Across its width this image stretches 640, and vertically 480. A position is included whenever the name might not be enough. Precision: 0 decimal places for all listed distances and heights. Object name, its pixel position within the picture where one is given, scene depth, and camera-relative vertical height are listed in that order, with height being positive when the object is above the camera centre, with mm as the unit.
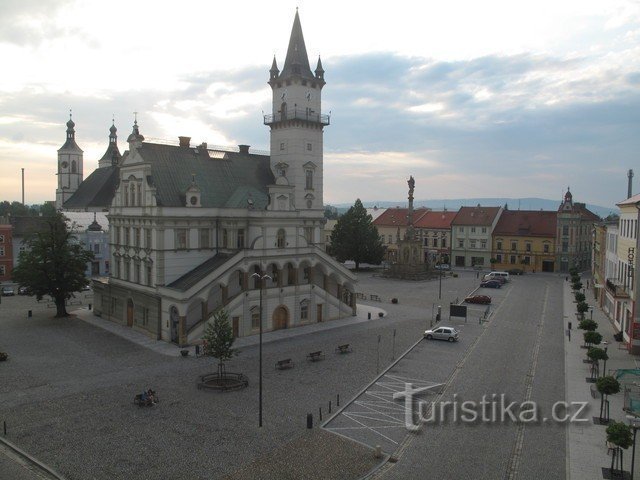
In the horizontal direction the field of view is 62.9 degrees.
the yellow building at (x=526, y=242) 92938 -3289
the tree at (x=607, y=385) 25130 -7697
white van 81500 -8181
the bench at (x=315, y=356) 36369 -9450
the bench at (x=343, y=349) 38344 -9415
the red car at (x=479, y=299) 60781 -8879
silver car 42469 -9089
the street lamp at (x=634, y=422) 24847 -9427
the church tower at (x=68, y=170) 95875 +8314
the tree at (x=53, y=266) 48781 -4800
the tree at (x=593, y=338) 35594 -7658
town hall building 43469 -1628
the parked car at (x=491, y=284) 74750 -8659
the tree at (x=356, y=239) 90875 -3134
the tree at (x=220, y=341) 30719 -7235
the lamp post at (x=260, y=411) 25156 -9291
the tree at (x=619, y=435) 19625 -7909
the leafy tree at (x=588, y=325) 38750 -7412
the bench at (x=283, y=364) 34281 -9515
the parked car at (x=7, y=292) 64250 -9629
